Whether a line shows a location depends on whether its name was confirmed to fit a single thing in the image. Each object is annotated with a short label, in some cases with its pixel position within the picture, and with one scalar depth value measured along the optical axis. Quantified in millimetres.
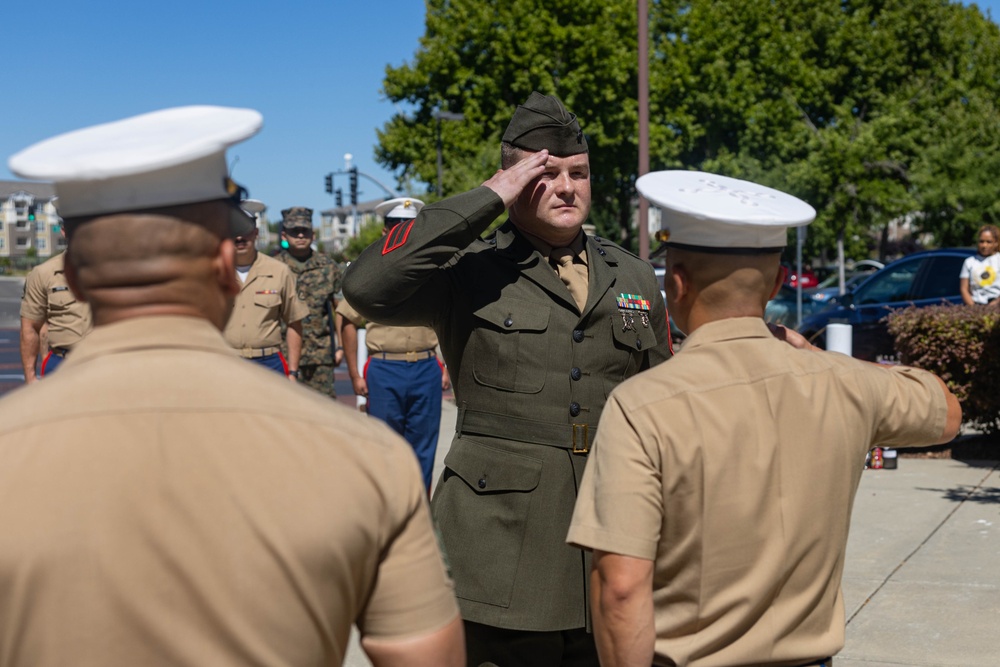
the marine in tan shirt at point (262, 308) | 7402
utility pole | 13716
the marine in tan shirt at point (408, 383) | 7699
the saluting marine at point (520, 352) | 3166
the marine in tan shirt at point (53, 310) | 7418
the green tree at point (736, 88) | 35688
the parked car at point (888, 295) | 12461
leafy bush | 9430
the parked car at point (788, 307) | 21734
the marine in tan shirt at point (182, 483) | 1411
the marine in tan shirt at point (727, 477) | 2168
